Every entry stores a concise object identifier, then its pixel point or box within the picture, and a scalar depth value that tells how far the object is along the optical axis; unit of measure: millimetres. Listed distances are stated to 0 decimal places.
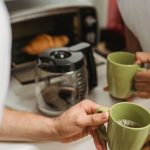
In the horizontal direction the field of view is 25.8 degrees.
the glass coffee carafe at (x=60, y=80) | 695
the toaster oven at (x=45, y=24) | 893
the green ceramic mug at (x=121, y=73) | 646
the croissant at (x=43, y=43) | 944
